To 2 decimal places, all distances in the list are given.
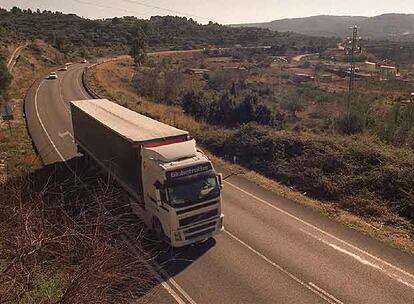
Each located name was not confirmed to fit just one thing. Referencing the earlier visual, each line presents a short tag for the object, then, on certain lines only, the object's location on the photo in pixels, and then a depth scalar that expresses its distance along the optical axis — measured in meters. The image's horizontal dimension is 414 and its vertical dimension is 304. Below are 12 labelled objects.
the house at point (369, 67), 102.12
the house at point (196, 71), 78.66
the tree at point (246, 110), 36.31
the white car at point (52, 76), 61.00
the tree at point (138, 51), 85.29
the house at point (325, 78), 80.19
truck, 12.55
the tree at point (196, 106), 38.53
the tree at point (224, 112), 37.23
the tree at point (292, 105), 46.38
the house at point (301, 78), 77.22
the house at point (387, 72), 86.70
